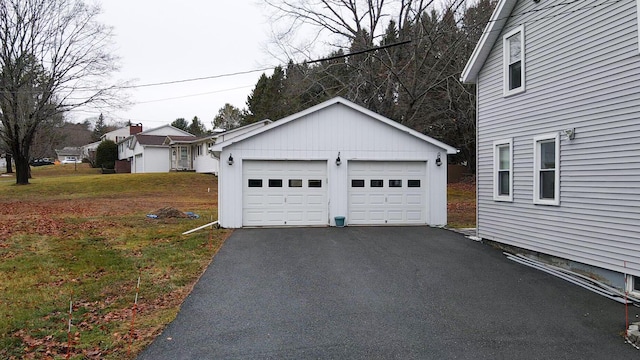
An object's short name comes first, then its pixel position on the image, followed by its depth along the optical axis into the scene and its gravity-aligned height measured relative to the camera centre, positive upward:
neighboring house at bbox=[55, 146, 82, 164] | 86.41 +4.54
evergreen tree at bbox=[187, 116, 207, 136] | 73.93 +8.24
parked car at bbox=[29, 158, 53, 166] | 64.69 +2.19
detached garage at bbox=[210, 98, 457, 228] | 14.52 +0.17
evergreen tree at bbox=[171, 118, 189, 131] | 77.66 +9.37
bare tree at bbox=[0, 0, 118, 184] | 27.23 +6.28
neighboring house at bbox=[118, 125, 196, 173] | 41.25 +2.18
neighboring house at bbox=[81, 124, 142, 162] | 75.27 +6.84
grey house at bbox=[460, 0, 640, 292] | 7.60 +0.91
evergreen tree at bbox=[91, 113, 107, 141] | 85.00 +9.08
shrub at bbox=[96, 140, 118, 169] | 46.84 +2.26
